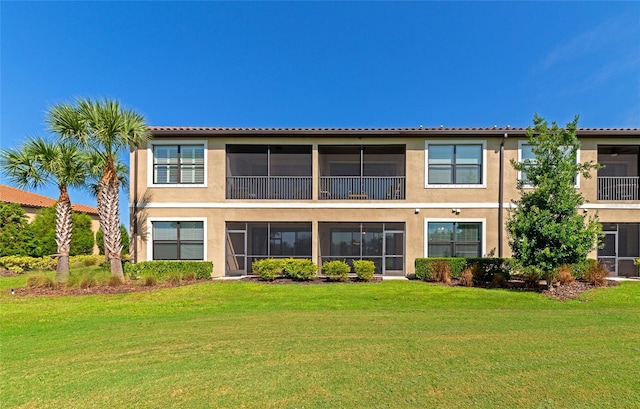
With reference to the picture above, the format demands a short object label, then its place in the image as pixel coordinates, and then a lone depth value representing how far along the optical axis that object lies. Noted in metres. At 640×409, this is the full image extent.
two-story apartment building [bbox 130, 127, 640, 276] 14.73
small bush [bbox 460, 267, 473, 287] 12.19
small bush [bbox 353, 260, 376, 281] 13.37
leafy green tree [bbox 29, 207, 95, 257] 20.31
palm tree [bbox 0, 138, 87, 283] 13.05
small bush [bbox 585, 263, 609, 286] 11.88
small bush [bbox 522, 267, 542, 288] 11.12
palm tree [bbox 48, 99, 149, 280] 12.37
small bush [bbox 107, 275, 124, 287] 12.02
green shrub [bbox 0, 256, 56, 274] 17.27
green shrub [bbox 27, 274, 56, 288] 11.98
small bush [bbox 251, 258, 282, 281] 13.36
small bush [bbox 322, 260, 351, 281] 13.41
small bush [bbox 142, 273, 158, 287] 12.27
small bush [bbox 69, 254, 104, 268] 20.02
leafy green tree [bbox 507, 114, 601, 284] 10.66
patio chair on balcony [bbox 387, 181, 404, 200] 15.66
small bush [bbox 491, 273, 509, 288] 12.05
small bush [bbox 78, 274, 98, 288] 11.73
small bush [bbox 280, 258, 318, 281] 13.48
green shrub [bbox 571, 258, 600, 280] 12.25
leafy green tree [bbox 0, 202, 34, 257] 18.97
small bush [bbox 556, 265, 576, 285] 11.43
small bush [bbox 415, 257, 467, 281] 13.49
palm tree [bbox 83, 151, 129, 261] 15.12
